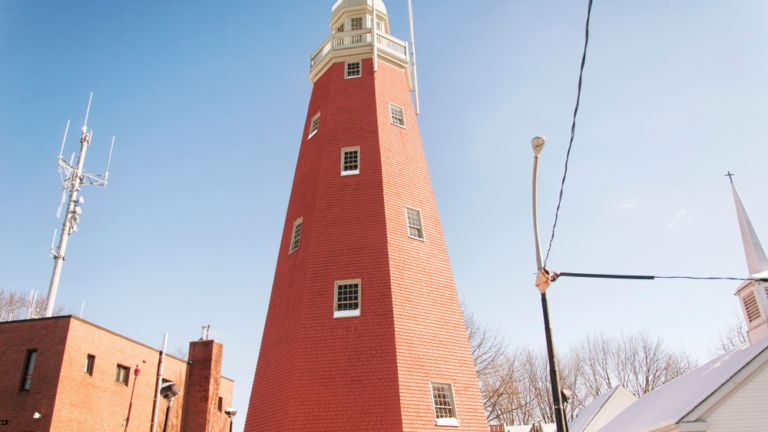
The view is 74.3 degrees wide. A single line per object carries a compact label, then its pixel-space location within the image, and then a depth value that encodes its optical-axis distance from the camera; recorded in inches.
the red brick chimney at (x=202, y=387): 1155.3
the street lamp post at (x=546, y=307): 364.5
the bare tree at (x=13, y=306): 1681.8
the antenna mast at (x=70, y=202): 1253.1
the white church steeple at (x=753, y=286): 872.9
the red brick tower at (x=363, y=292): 625.6
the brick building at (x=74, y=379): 815.7
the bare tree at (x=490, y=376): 1449.3
